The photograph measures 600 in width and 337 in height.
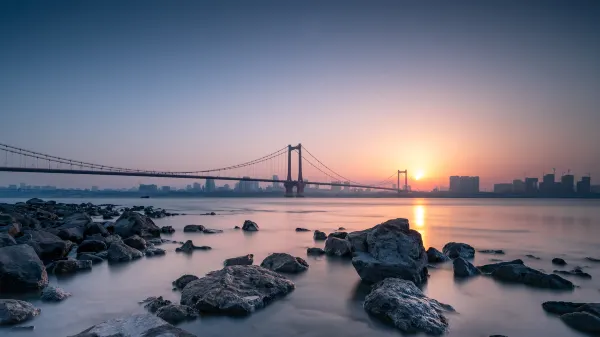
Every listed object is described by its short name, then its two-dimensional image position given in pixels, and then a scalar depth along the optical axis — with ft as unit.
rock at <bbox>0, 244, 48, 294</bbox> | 21.98
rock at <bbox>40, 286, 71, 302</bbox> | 21.01
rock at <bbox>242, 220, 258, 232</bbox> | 64.28
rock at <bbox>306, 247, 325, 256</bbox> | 38.11
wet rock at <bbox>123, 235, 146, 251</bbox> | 37.45
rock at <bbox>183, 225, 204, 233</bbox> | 60.12
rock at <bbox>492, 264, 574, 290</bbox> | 25.00
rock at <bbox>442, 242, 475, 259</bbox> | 37.55
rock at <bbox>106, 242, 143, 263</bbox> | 32.68
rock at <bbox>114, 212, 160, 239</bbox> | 45.80
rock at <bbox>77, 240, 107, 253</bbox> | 35.96
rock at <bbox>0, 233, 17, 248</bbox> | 26.99
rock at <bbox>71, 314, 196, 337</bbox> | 13.38
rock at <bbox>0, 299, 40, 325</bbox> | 17.03
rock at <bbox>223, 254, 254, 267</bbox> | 28.93
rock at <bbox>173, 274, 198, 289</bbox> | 23.82
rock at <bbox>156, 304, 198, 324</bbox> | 17.60
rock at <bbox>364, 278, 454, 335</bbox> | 17.04
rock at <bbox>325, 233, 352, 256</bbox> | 36.06
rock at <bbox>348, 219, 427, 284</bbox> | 24.29
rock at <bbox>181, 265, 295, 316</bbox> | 18.72
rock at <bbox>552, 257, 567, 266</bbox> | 35.57
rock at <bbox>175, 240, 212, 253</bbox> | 37.99
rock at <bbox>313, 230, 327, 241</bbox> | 51.29
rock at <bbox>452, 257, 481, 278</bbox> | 28.25
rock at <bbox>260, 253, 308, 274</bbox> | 28.91
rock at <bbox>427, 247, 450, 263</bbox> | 33.83
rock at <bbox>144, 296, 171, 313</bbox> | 19.24
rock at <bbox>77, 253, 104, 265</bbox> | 31.36
